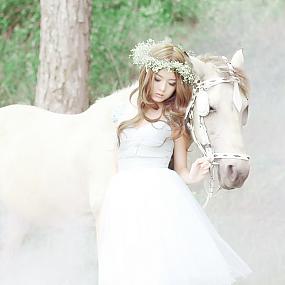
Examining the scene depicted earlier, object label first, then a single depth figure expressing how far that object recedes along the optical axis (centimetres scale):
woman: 682
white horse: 692
